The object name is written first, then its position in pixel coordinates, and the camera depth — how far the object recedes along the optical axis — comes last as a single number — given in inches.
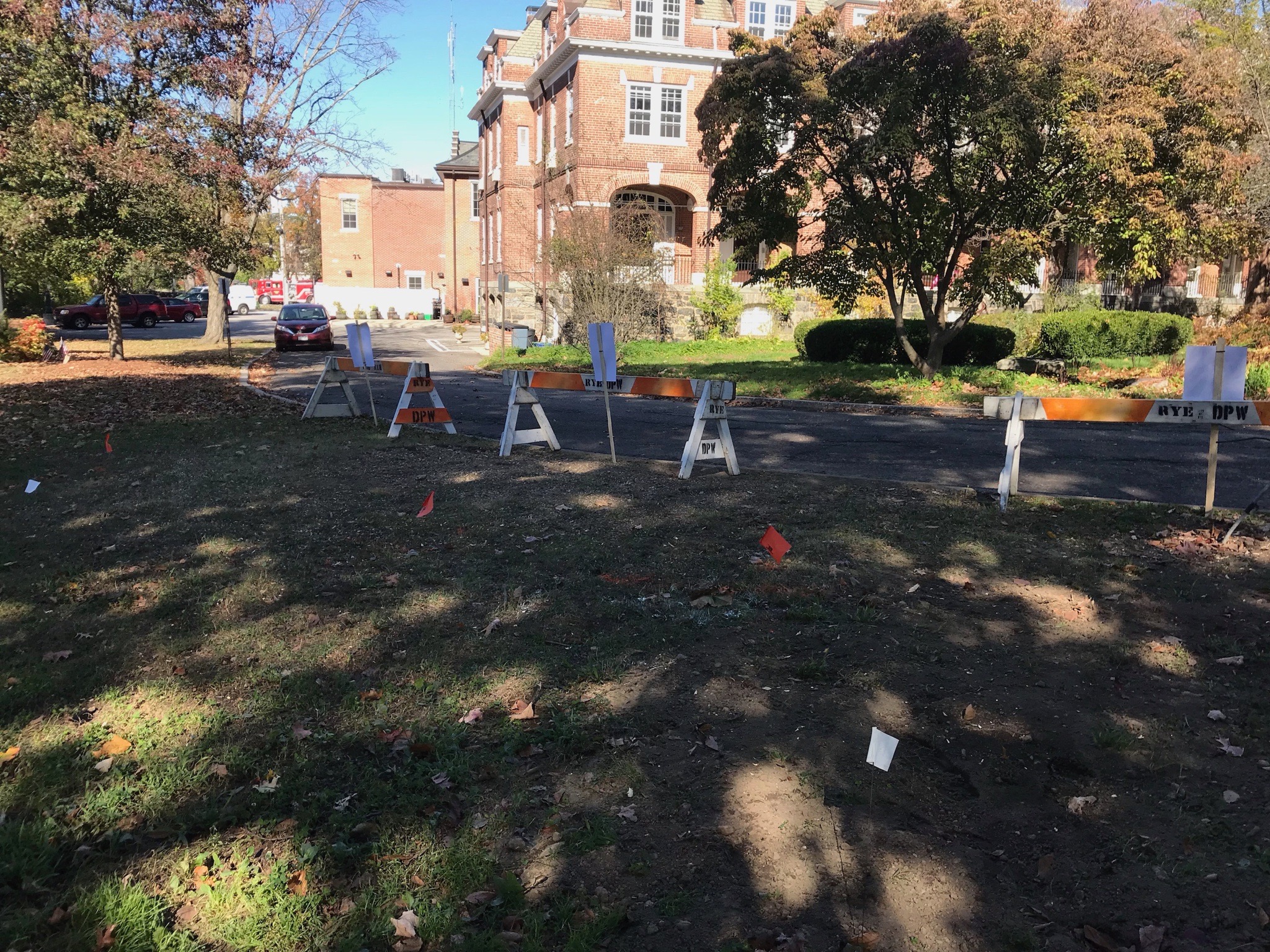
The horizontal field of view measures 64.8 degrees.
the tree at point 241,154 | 819.4
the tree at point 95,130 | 737.6
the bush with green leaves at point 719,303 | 1279.5
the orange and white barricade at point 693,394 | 346.9
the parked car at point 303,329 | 1267.2
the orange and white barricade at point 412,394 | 451.5
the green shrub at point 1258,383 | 601.9
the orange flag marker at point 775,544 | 254.1
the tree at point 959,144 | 613.9
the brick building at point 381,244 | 2438.5
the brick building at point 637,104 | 1368.1
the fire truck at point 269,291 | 3011.8
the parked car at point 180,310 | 2057.1
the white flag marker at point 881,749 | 154.5
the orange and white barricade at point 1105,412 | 275.1
